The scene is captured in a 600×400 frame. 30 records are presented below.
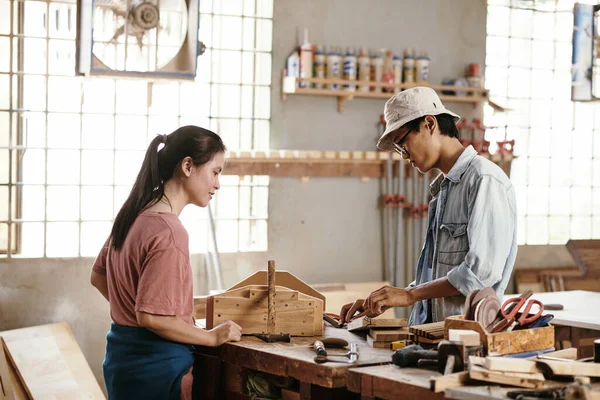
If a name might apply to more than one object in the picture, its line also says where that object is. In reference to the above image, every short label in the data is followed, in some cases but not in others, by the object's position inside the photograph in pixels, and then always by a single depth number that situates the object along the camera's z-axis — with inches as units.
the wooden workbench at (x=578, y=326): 169.0
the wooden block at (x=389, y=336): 112.2
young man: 115.3
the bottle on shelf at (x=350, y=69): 245.4
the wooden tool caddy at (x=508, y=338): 94.4
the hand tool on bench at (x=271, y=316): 115.6
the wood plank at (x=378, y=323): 117.0
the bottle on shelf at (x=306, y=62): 239.0
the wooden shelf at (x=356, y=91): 238.4
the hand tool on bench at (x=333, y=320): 129.6
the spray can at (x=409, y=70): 256.2
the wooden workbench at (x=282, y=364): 98.9
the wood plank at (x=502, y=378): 85.4
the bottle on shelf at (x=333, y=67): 244.5
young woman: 104.8
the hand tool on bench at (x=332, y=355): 100.7
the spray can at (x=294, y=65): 239.8
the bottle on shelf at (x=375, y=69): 251.9
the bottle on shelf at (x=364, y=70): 248.5
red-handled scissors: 99.0
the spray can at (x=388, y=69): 251.9
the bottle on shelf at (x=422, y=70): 257.8
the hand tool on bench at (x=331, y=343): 110.6
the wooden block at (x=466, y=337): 92.0
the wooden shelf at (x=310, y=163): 235.6
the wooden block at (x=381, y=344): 111.6
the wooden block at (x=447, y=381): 84.1
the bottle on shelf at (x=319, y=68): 241.4
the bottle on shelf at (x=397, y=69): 254.1
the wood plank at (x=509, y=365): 85.9
